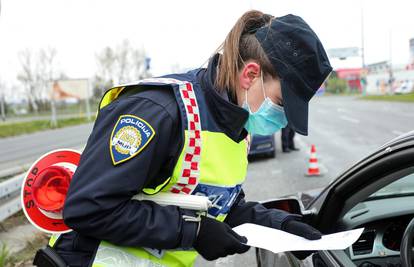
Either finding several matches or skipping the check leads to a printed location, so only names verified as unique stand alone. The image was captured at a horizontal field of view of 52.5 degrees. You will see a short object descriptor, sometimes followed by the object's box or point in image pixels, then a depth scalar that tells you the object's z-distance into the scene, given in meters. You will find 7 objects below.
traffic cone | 7.43
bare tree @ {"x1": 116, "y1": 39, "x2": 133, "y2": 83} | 67.44
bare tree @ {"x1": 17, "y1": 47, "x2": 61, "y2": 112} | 58.19
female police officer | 1.27
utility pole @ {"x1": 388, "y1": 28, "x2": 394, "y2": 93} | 23.56
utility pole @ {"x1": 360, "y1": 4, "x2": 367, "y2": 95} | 45.69
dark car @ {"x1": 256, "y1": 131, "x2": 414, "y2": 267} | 1.63
